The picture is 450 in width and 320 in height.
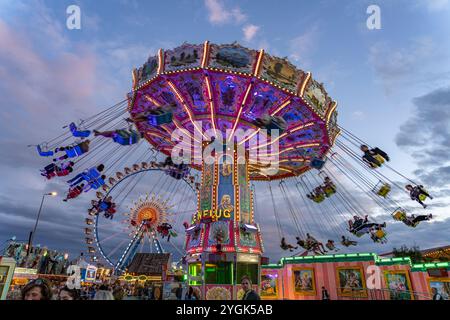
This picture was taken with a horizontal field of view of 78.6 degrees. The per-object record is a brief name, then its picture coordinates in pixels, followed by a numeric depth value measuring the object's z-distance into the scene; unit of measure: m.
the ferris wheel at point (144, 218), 29.97
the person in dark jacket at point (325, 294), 15.04
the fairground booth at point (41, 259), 27.25
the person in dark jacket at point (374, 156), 16.23
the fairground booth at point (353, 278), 13.71
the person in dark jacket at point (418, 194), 15.84
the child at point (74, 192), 17.69
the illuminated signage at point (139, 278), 31.20
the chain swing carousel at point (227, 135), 14.45
